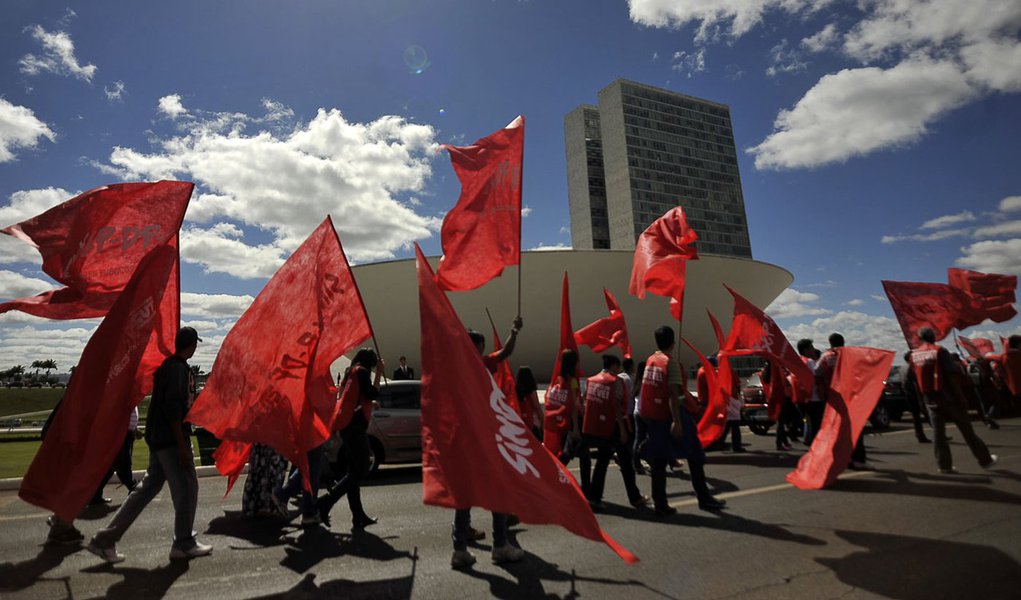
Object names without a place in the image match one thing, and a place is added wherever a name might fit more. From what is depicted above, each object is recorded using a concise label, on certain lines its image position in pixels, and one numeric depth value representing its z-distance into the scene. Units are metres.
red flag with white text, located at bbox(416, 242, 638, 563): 3.13
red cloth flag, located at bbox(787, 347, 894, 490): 4.85
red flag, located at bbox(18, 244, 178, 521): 3.94
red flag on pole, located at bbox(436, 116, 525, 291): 4.85
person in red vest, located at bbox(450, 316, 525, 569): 3.96
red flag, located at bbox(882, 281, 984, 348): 10.02
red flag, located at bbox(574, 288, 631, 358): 8.34
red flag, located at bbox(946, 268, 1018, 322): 11.09
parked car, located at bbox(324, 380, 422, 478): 8.42
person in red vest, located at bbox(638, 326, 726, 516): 5.35
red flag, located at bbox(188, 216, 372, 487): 4.27
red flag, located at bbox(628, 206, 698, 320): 6.95
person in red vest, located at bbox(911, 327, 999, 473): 6.59
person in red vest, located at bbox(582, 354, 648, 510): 5.71
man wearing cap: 4.24
